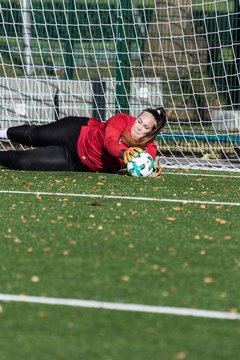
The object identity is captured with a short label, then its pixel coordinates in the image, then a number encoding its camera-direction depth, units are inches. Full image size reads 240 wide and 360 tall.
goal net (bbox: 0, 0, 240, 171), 1008.2
